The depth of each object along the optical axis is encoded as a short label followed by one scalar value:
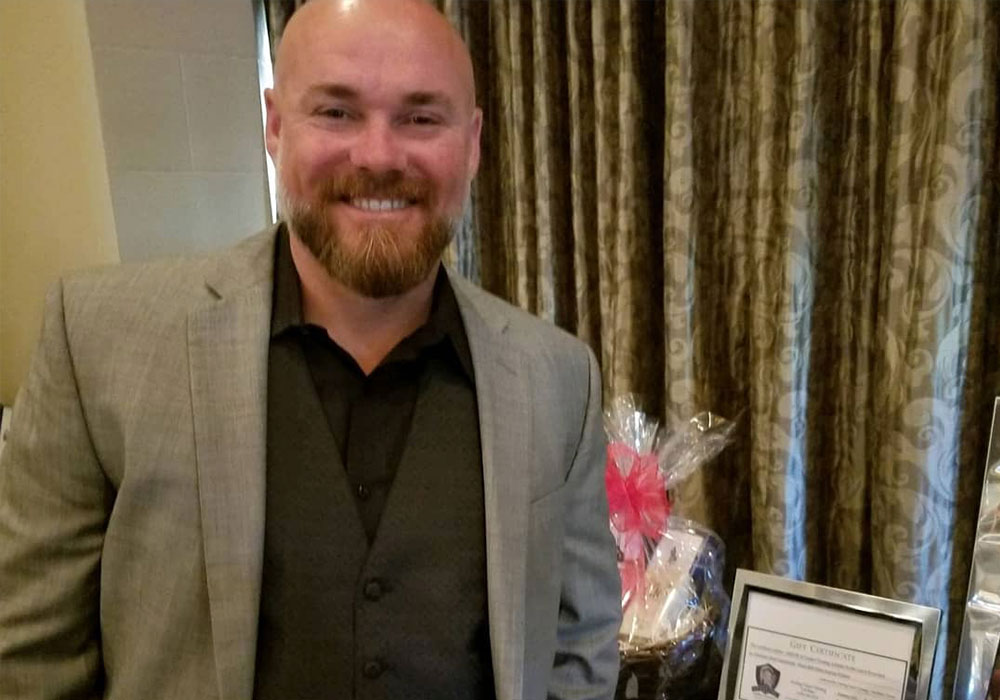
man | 0.92
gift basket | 1.41
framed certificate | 1.25
